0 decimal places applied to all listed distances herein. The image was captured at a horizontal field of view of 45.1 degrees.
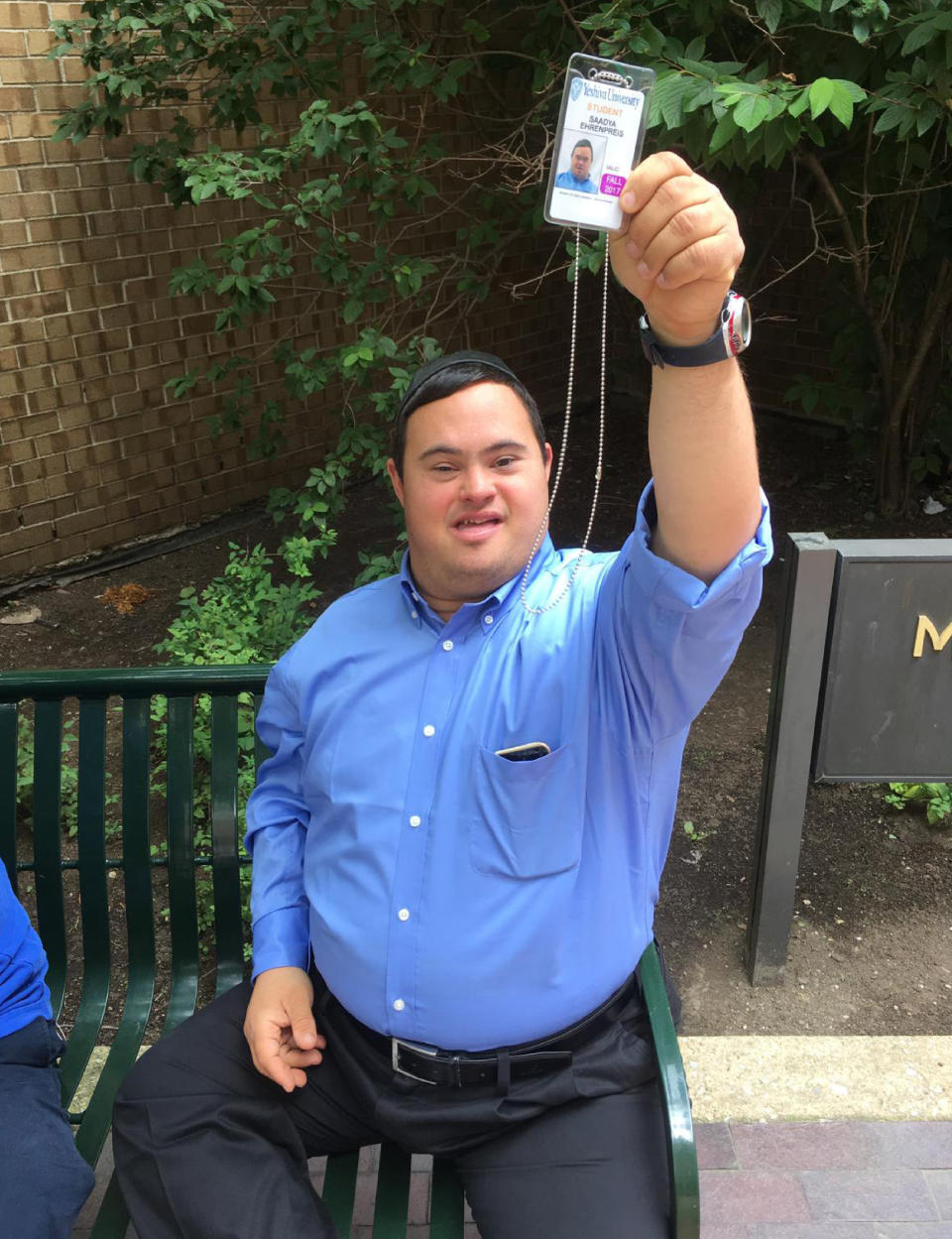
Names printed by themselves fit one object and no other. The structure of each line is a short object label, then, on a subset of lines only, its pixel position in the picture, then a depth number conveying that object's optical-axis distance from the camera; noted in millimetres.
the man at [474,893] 1795
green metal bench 2439
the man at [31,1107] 1832
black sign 2676
